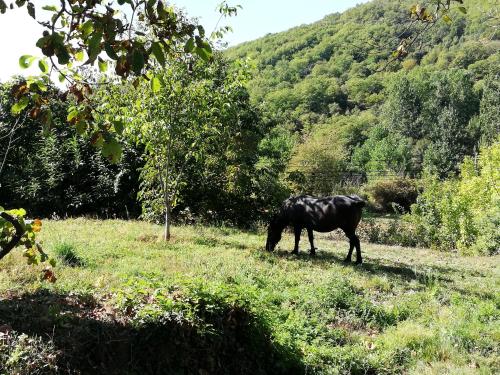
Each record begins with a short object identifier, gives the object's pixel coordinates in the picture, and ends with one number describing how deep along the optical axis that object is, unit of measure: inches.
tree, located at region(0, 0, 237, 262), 92.3
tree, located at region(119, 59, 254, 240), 480.1
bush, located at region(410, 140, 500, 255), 709.3
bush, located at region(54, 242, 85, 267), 331.4
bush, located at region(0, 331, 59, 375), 157.6
